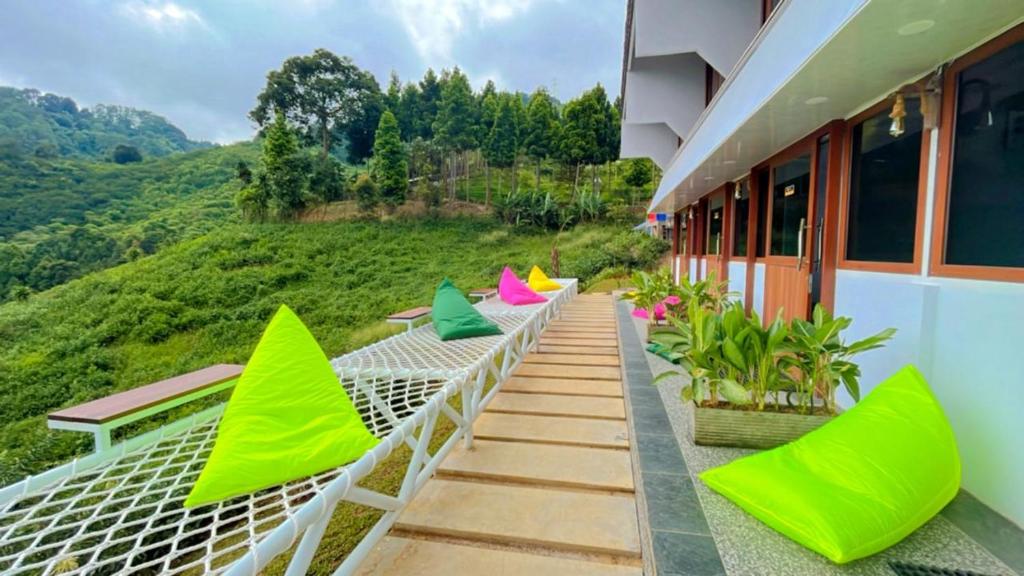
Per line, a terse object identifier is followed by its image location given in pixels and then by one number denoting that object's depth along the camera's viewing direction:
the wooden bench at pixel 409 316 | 3.66
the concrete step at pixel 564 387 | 3.32
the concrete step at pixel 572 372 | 3.73
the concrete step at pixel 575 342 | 4.96
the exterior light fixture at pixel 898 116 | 2.12
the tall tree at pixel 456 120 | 23.78
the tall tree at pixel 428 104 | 26.95
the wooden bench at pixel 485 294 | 6.16
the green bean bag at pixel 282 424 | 1.31
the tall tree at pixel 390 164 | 21.72
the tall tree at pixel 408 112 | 27.31
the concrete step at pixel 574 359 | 4.19
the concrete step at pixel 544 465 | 2.02
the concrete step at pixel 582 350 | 4.59
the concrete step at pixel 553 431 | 2.45
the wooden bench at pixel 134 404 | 1.51
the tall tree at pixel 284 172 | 20.81
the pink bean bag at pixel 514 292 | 5.28
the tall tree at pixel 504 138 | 23.48
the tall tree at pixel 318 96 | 25.34
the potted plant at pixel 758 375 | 2.05
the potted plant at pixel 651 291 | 4.76
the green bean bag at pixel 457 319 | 3.27
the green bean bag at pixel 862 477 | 1.36
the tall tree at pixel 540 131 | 23.12
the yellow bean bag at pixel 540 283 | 7.01
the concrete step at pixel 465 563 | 1.48
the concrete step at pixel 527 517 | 1.61
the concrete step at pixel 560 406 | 2.87
